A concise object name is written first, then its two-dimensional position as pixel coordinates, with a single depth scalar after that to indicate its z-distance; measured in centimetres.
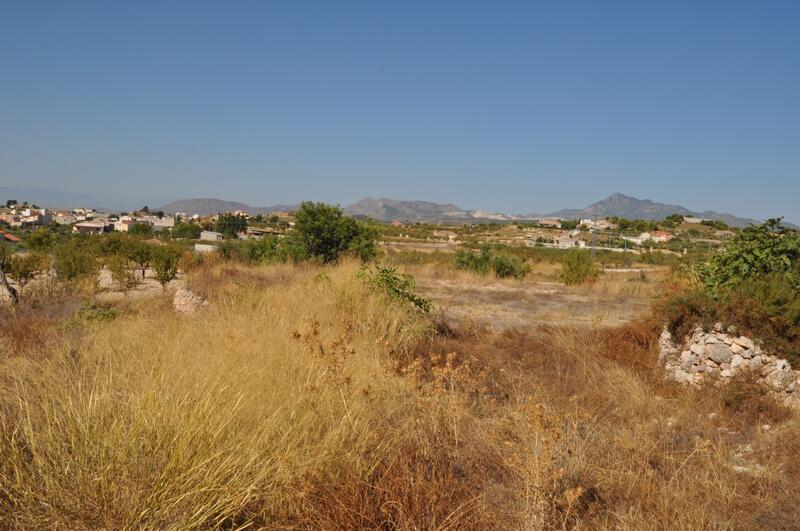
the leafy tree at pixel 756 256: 790
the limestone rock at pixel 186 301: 955
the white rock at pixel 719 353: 670
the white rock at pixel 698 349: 691
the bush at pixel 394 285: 946
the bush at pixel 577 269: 2023
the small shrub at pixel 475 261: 2253
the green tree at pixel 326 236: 1841
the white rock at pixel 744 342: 660
